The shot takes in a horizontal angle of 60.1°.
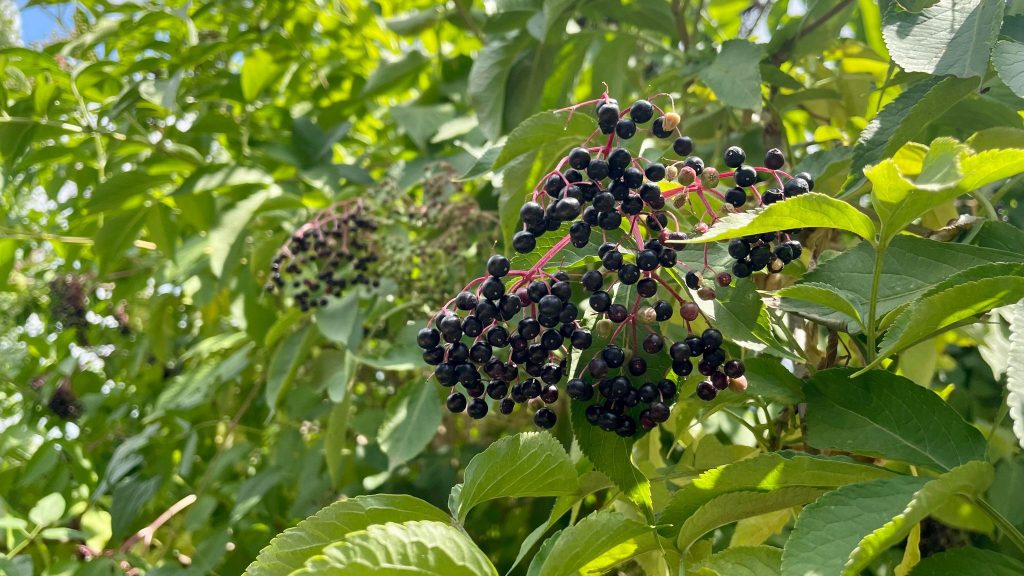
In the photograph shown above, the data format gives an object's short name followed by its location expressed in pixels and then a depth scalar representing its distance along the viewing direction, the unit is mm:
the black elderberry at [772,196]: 290
